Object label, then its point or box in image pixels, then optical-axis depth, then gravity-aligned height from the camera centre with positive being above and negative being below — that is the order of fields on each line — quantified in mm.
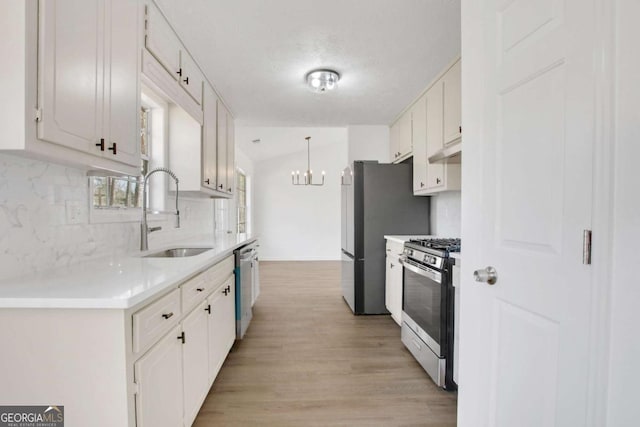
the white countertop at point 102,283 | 933 -282
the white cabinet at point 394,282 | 3016 -758
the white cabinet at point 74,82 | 945 +482
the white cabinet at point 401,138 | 3463 +906
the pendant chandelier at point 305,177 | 7529 +875
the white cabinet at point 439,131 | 2479 +750
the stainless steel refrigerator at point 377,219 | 3477 -88
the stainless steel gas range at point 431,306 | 1976 -695
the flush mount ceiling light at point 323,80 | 2574 +1156
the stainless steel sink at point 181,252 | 2283 -336
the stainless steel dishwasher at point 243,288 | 2539 -704
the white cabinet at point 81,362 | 956 -501
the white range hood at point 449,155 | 2084 +433
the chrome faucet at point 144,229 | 2018 -139
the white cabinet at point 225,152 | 3119 +645
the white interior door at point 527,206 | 804 +20
